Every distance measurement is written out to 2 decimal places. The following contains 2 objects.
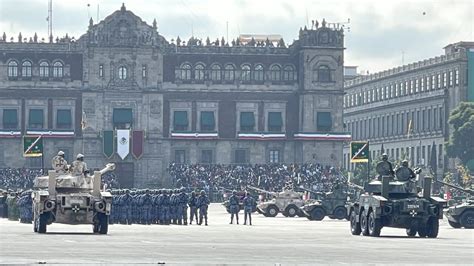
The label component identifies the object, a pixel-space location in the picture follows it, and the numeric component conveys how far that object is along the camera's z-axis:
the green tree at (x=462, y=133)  164.12
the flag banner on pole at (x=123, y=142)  156.88
